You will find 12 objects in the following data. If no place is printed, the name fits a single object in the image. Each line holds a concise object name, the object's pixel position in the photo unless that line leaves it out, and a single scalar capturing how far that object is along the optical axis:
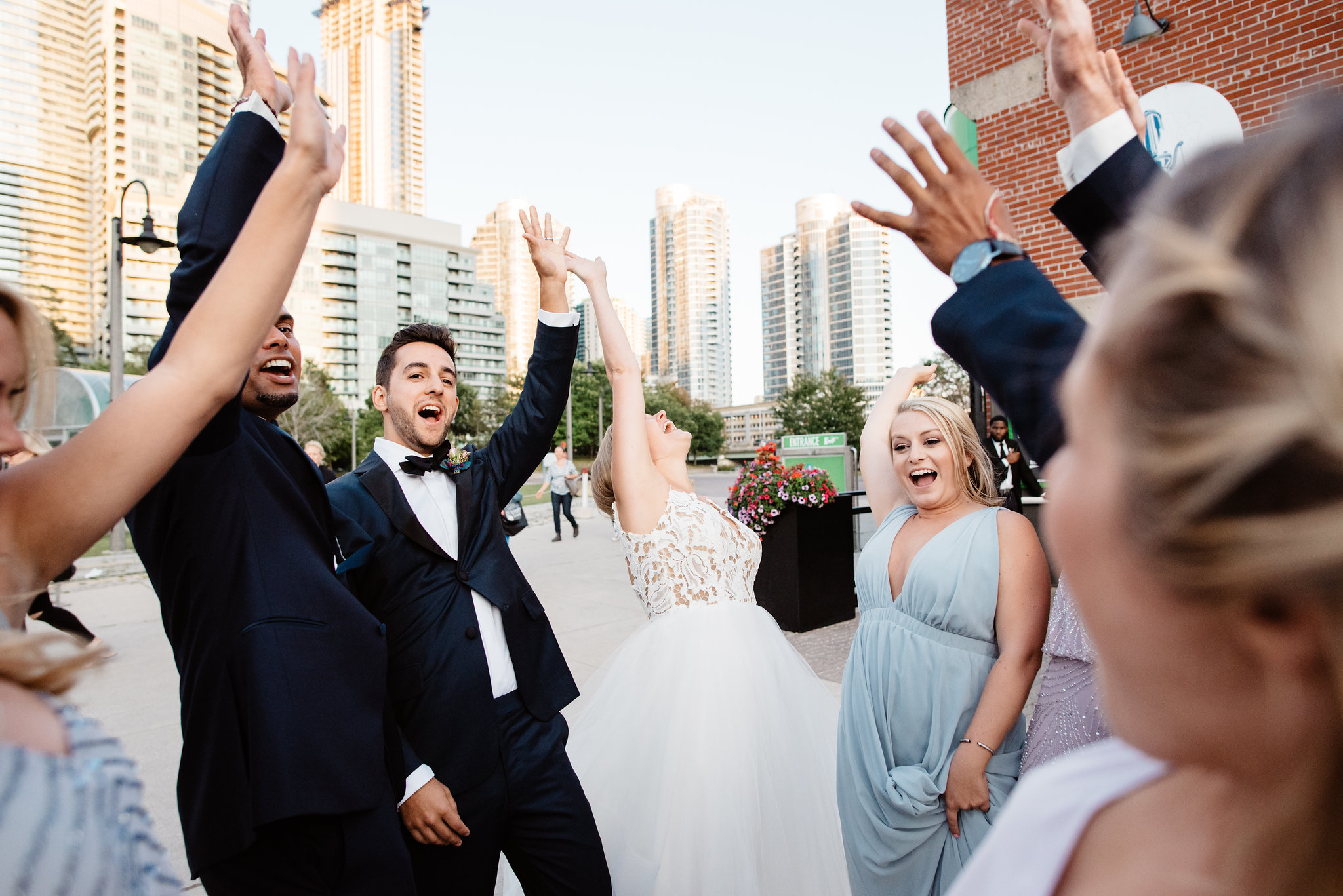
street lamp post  13.53
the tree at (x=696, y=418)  75.75
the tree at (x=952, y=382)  42.56
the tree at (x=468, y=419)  60.53
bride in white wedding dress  2.64
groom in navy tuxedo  2.21
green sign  12.70
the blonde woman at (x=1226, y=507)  0.41
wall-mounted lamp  7.10
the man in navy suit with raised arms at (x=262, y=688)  1.62
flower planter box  7.21
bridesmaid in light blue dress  2.23
